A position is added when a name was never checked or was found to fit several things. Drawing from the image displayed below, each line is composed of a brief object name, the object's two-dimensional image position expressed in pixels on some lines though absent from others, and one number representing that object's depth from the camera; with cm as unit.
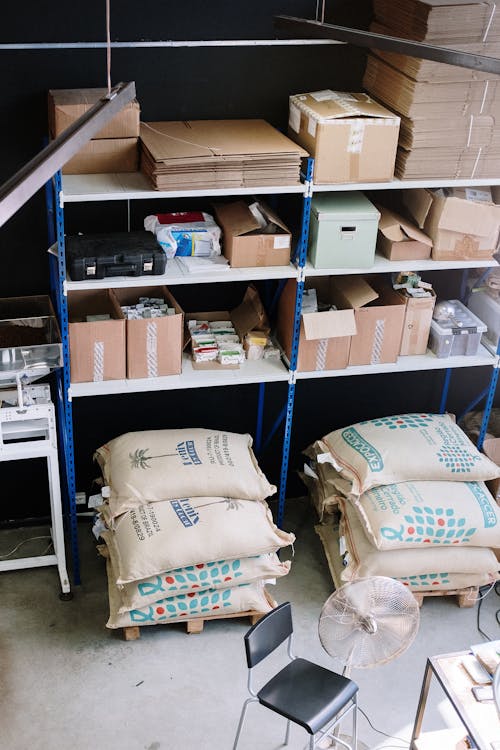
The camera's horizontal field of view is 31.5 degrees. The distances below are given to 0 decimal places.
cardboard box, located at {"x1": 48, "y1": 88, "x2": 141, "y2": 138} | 430
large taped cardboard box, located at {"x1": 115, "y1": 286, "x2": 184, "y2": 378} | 477
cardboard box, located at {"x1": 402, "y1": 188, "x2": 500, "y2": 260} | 490
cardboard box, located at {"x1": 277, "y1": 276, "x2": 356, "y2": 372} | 496
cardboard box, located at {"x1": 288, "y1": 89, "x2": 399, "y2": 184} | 453
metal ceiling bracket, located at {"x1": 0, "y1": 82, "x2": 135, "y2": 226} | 238
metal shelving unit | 447
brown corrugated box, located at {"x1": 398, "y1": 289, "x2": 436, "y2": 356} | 514
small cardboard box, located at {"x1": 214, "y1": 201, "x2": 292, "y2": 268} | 471
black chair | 384
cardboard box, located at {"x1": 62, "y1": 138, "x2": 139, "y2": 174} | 458
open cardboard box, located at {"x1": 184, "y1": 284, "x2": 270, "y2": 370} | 508
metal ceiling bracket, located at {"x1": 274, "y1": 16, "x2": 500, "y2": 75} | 313
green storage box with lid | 475
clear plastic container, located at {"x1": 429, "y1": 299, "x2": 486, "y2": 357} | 525
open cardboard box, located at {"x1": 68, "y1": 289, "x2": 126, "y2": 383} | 468
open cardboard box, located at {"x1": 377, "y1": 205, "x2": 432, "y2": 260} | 491
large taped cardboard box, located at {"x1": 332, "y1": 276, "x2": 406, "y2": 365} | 508
